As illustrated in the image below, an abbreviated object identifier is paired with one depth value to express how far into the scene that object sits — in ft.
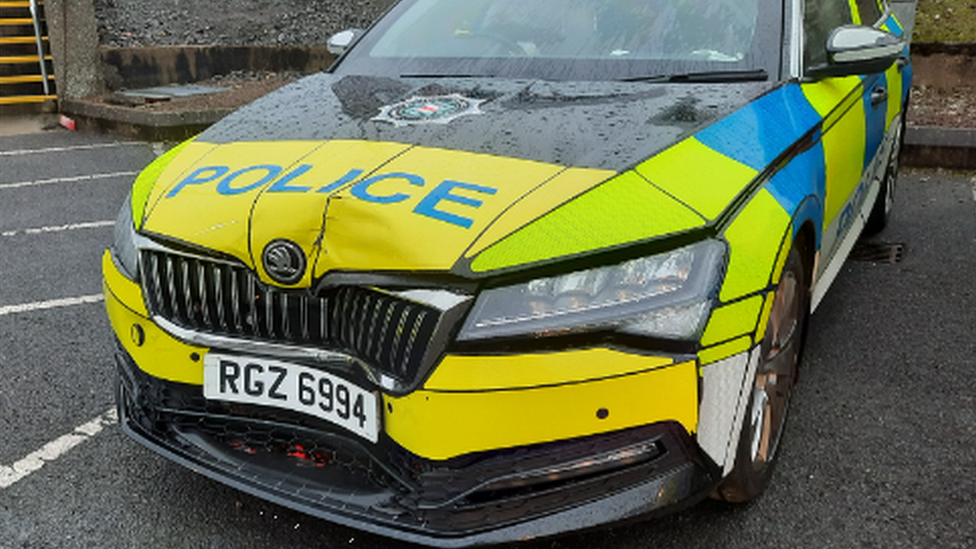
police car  5.84
